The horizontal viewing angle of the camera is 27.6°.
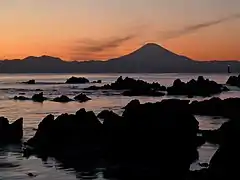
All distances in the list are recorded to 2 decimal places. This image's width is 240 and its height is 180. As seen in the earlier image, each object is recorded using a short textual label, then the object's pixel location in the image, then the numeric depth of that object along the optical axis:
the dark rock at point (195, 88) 124.80
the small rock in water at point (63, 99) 98.39
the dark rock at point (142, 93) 122.71
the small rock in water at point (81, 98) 101.89
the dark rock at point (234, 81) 179.76
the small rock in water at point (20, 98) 105.43
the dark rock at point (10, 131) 43.94
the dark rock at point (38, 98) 102.09
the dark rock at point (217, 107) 68.38
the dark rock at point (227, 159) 21.47
